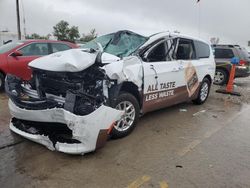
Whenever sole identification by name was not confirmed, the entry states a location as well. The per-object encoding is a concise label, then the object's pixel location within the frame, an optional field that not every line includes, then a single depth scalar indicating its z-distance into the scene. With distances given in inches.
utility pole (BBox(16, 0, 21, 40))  670.5
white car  106.6
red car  220.3
